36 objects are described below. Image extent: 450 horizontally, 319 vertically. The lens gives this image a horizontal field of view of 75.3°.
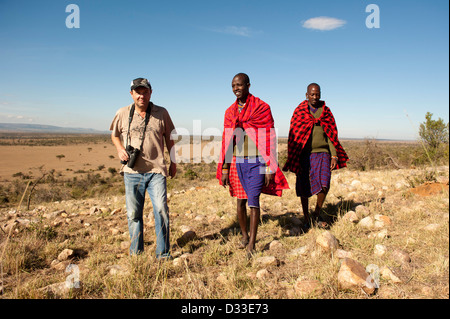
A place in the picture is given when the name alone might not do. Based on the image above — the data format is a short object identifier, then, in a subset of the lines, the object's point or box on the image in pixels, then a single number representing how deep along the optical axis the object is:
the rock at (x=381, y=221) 3.87
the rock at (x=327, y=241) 3.17
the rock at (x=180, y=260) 3.10
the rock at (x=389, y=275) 2.48
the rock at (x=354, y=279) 2.37
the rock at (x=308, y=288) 2.38
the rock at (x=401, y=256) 2.84
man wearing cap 3.33
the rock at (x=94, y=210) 5.77
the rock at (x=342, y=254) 3.04
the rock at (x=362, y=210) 4.48
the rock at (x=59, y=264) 3.22
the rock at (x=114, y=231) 4.40
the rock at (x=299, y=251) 3.30
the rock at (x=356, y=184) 6.59
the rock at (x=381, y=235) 3.49
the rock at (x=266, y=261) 3.05
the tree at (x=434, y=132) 13.32
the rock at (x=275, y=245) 3.60
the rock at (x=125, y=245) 3.80
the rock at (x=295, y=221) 4.56
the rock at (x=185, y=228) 4.20
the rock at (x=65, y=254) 3.43
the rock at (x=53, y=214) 5.49
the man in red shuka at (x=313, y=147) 4.25
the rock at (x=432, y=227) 3.36
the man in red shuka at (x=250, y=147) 3.51
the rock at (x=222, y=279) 2.65
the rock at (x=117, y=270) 2.71
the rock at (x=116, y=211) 5.60
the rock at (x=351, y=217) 4.15
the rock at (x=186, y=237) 3.99
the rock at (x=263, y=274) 2.77
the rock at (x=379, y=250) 3.05
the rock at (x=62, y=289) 2.40
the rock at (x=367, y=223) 3.92
